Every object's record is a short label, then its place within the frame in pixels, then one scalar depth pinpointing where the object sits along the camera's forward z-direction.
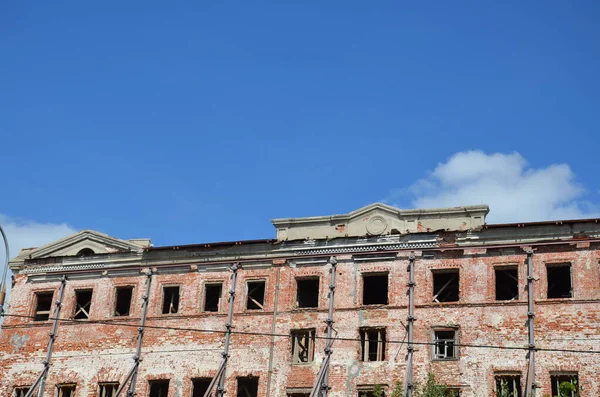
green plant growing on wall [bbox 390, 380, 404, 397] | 37.47
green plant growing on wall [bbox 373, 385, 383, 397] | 37.56
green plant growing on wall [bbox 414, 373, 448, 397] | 36.38
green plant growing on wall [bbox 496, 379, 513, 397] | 35.72
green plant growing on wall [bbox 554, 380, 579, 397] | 34.97
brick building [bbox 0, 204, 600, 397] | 37.38
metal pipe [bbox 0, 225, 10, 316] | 30.06
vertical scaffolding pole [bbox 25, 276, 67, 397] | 42.53
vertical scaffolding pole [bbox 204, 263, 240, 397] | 39.82
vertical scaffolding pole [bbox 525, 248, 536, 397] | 36.06
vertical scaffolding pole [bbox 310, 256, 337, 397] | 38.22
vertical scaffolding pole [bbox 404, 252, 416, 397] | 37.66
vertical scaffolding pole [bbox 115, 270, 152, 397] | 41.28
